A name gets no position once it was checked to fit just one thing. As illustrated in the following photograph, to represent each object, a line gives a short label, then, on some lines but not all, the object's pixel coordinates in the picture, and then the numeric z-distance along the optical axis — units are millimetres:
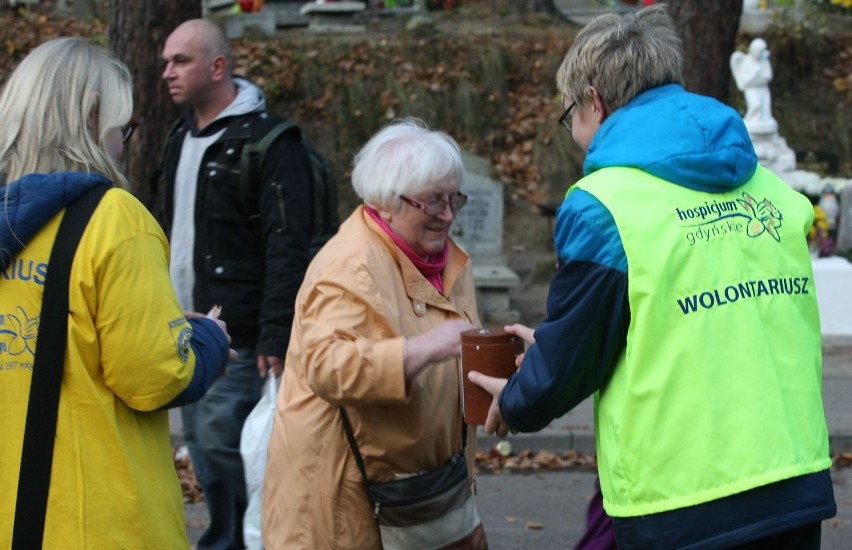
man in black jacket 4543
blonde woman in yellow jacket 2602
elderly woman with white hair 3176
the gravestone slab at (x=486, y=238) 11281
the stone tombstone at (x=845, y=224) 12281
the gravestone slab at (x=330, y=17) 18516
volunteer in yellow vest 2531
